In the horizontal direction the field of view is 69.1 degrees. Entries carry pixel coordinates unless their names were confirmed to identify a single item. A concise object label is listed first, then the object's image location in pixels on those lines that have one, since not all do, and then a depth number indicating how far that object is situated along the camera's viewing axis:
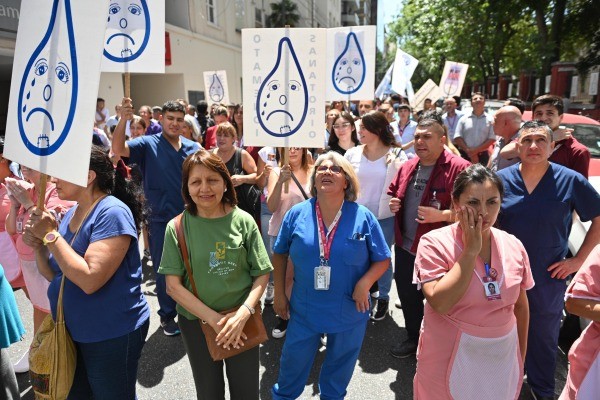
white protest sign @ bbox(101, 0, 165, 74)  3.34
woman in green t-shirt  2.15
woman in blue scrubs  2.37
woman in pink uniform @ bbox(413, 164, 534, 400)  1.93
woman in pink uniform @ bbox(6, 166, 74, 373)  2.78
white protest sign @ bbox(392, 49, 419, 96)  9.79
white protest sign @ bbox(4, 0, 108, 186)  1.72
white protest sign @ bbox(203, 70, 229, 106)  8.95
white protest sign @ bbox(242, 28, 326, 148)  3.11
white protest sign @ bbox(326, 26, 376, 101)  5.56
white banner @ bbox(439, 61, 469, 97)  10.30
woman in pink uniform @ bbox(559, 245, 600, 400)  1.73
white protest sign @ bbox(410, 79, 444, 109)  10.54
